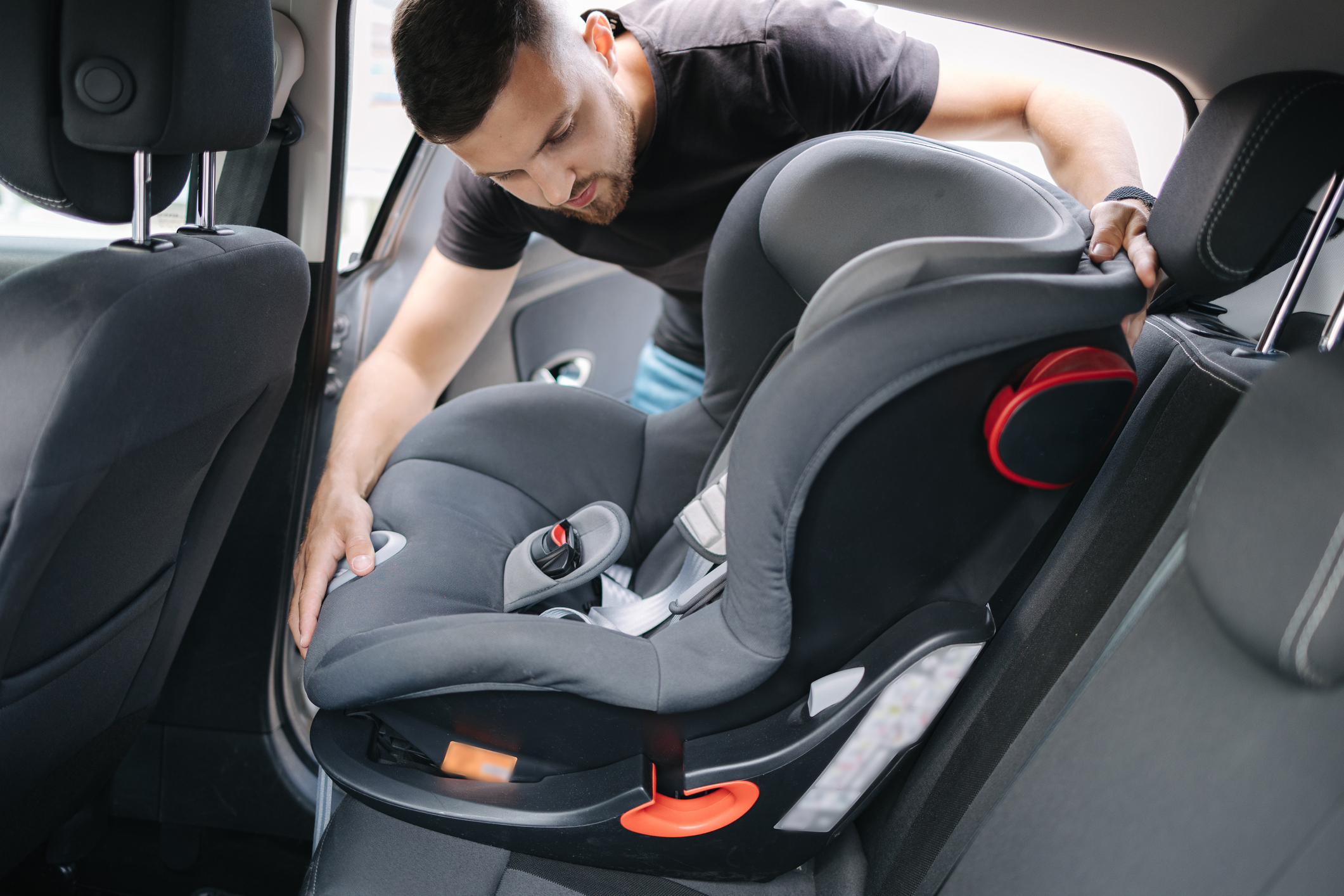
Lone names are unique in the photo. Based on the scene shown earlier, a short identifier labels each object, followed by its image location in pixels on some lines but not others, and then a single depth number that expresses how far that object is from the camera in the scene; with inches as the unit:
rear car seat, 27.8
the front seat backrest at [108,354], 27.3
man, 43.8
